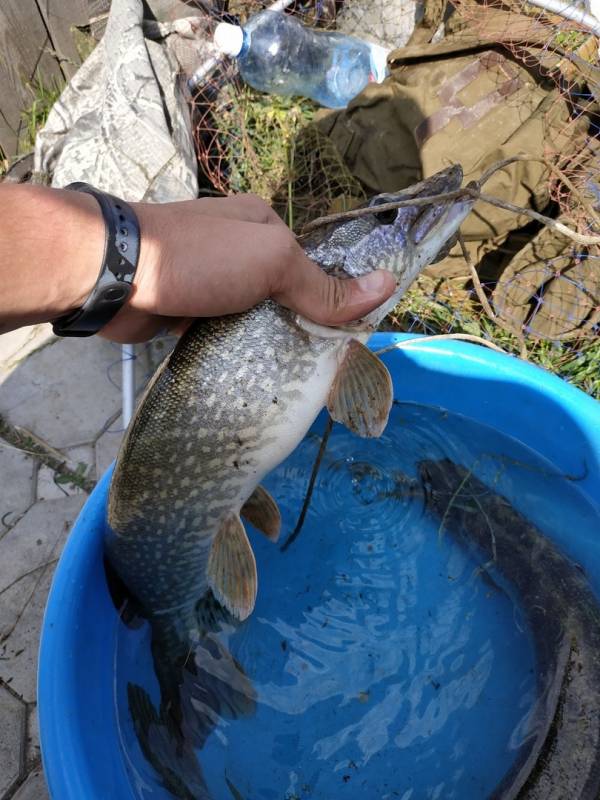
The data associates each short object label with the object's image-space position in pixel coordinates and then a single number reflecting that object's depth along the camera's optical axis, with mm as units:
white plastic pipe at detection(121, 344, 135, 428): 540
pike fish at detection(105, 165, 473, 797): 339
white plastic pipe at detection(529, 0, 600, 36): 590
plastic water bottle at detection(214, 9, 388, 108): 727
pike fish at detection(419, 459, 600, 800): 352
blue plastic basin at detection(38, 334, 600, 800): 317
